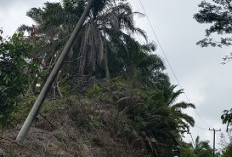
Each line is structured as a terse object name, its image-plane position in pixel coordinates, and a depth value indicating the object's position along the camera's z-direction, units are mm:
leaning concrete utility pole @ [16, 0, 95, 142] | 12480
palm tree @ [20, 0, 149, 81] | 21641
